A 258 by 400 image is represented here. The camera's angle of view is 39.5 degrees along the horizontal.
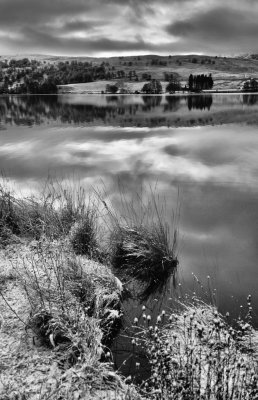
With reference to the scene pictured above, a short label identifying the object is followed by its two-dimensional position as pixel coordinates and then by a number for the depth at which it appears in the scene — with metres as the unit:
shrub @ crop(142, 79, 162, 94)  117.88
